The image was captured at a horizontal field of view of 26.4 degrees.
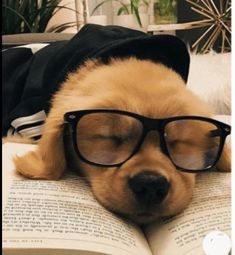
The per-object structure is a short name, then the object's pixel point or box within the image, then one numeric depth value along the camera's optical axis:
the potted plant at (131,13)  1.18
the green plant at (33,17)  1.51
